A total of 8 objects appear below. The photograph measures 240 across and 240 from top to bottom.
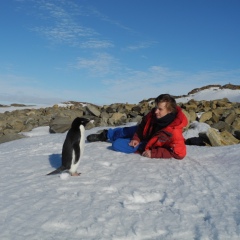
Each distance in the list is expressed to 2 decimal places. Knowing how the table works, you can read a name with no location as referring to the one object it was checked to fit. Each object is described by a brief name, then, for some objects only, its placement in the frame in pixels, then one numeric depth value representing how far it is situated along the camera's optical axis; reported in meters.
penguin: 3.49
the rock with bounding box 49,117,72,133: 7.91
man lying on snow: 4.27
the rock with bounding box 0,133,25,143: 7.24
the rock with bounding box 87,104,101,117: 9.67
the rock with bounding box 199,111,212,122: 7.97
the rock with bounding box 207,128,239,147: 5.41
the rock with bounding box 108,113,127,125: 8.57
